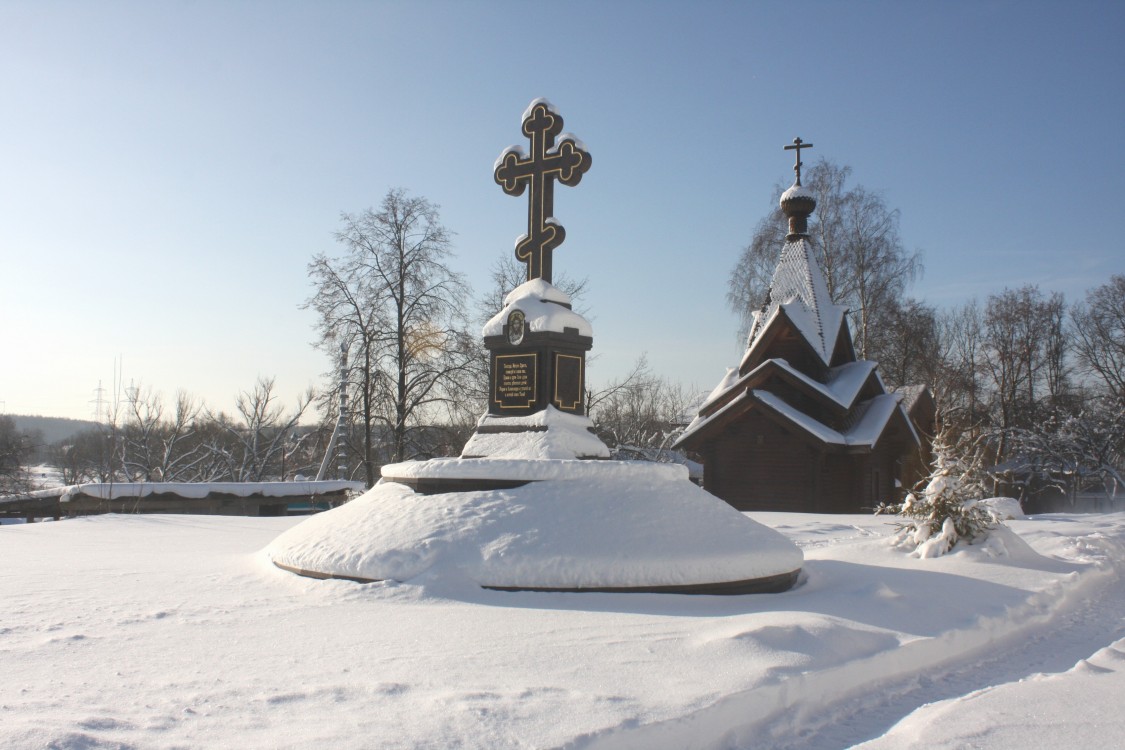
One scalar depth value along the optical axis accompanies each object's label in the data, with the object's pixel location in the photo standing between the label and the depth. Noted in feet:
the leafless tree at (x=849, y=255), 86.99
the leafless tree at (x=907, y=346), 91.76
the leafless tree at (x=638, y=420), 97.66
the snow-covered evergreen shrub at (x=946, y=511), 31.68
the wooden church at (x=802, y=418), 65.51
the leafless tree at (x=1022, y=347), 125.59
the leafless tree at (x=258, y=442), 103.45
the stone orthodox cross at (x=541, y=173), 37.55
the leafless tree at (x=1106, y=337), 117.91
